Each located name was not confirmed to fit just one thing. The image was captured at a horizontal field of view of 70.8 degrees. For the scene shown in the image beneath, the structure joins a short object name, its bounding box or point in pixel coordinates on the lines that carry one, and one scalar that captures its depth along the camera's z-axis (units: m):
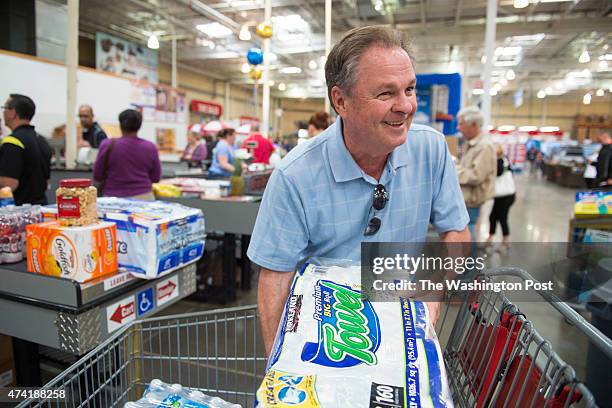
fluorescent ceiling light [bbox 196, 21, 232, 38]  13.56
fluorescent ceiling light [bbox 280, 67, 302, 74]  20.73
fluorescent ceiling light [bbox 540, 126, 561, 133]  27.08
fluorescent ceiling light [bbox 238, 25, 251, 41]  8.43
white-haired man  4.43
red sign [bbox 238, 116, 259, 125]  19.61
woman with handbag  5.54
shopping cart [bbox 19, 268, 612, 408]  0.80
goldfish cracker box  1.68
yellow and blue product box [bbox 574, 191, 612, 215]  3.55
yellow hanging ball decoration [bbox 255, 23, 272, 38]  5.90
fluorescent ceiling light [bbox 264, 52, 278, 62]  15.55
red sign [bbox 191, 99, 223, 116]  21.02
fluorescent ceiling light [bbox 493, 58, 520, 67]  18.25
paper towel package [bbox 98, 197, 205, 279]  1.83
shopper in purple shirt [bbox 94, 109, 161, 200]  3.77
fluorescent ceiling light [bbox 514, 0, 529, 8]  7.89
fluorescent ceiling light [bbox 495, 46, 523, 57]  16.19
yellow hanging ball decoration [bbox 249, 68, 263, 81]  6.99
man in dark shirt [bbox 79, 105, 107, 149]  5.33
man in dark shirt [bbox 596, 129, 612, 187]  8.22
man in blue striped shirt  1.20
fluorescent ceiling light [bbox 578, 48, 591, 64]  10.84
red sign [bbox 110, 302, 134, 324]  1.81
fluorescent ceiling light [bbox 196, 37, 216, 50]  14.37
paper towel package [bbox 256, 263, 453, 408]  0.77
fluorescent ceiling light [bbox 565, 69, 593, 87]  20.26
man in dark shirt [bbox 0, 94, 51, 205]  3.04
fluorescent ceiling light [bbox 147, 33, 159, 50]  9.71
